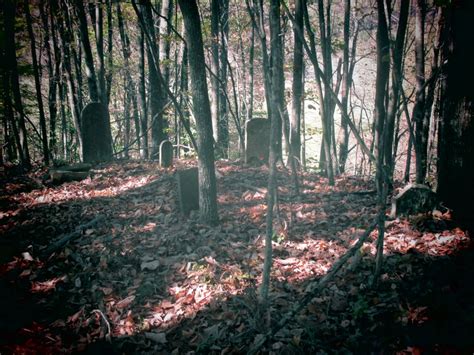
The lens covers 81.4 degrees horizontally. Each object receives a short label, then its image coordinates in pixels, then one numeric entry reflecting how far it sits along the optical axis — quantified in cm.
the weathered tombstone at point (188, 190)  580
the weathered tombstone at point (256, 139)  856
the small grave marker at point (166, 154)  853
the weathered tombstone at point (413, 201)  447
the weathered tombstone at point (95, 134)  915
